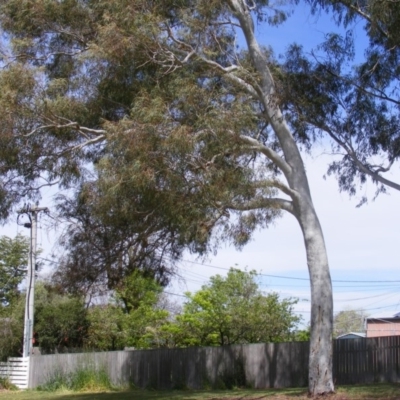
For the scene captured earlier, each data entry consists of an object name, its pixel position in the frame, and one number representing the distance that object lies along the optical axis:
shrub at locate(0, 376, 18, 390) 32.91
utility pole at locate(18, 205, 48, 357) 31.52
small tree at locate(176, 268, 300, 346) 33.38
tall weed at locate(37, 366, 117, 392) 29.30
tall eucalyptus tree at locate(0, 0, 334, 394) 17.23
